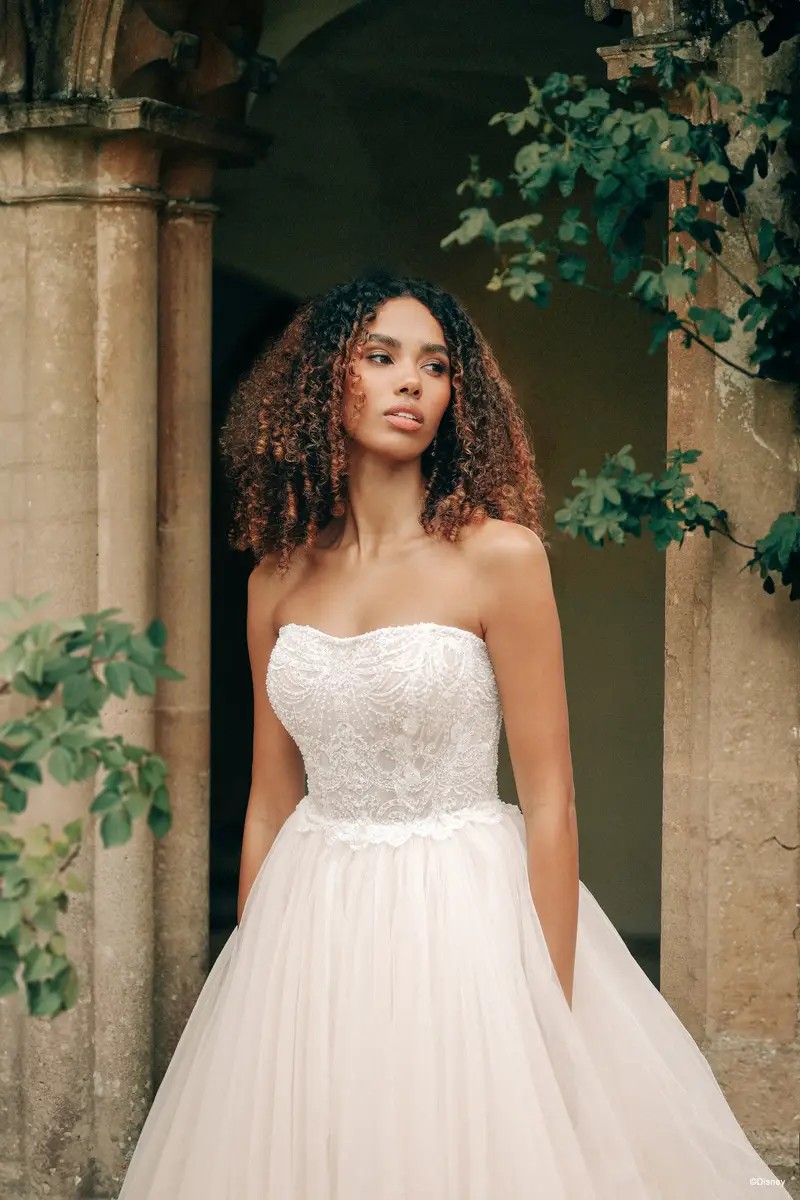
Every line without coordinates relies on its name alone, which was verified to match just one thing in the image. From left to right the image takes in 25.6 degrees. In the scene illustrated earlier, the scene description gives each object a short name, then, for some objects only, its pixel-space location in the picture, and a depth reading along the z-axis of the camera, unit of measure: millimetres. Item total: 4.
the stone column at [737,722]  3670
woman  2807
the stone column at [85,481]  4105
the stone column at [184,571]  4297
